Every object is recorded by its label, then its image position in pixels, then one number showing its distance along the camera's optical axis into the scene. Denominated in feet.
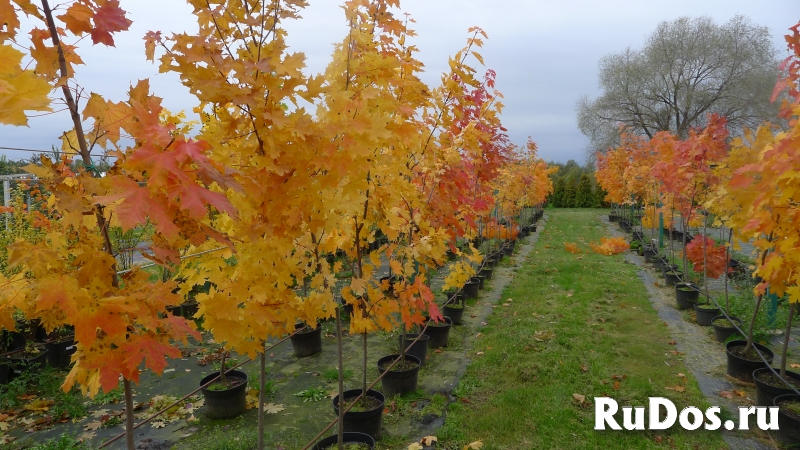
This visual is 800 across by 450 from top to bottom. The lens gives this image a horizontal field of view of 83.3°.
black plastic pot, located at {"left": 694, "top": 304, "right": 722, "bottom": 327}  22.86
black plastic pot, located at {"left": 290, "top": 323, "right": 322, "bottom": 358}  19.57
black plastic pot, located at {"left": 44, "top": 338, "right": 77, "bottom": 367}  18.56
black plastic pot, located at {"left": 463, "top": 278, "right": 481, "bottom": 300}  28.02
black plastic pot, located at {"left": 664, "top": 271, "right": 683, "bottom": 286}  30.69
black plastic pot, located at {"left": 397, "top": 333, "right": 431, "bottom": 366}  18.22
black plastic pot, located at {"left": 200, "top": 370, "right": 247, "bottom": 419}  14.03
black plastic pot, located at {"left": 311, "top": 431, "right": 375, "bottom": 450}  11.60
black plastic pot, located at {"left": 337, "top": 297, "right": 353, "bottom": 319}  23.76
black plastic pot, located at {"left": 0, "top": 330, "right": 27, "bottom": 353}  18.61
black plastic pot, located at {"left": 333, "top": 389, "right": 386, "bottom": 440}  12.50
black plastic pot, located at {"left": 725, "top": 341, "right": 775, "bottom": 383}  16.27
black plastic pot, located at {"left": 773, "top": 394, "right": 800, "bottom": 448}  12.41
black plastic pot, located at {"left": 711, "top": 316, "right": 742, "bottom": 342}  20.24
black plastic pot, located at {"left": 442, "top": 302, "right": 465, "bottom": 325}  23.71
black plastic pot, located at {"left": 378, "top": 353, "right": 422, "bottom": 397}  15.47
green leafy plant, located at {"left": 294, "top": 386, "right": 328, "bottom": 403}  15.71
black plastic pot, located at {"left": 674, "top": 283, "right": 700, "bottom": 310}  25.77
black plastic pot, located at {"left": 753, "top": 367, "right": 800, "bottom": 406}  14.08
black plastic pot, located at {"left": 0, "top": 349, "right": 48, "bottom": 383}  17.30
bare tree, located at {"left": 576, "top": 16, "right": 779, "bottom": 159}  86.43
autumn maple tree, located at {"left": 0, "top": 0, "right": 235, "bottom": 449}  5.22
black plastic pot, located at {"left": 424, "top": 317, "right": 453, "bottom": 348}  20.18
